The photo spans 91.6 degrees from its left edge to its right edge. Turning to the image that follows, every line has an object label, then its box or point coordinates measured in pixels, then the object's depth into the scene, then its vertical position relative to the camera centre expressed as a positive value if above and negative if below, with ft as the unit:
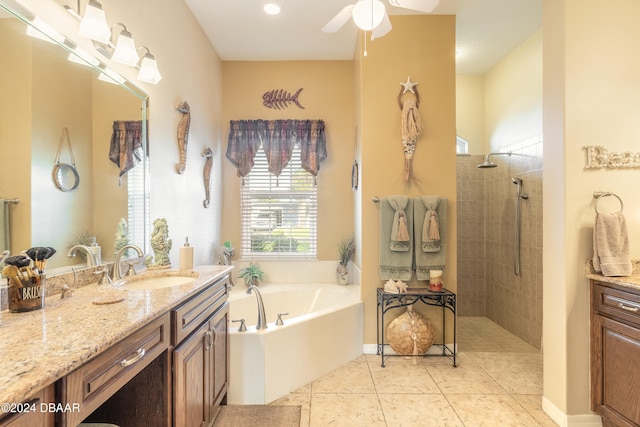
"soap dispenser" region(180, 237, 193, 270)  6.49 -0.87
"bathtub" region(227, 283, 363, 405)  6.95 -3.20
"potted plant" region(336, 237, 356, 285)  11.61 -1.63
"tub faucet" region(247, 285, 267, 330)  7.11 -2.26
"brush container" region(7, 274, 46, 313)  3.52 -0.88
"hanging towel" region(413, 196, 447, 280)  9.04 -0.66
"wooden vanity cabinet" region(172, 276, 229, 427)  4.51 -2.36
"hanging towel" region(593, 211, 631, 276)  5.53 -0.51
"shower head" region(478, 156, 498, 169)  10.71 +1.77
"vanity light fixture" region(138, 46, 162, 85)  6.39 +3.06
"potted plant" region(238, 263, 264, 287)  11.35 -2.15
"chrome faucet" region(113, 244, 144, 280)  5.30 -0.84
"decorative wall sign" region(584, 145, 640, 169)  5.87 +1.10
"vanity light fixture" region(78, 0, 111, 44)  4.89 +3.09
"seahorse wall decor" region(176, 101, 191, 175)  8.35 +2.26
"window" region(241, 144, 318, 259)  12.30 +0.14
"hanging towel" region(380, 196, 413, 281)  9.06 -0.81
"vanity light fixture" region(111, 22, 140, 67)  5.64 +3.08
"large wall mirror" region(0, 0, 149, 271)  3.85 +1.05
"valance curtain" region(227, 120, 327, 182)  12.06 +2.92
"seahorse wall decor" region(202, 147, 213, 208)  10.31 +1.43
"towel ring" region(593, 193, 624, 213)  5.78 +0.39
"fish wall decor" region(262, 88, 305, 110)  12.24 +4.63
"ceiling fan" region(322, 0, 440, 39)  5.63 +3.82
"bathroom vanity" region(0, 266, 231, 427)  2.33 -1.40
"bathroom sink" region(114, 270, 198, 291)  5.62 -1.20
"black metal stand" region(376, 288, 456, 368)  8.64 -2.50
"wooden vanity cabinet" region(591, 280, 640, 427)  5.09 -2.39
